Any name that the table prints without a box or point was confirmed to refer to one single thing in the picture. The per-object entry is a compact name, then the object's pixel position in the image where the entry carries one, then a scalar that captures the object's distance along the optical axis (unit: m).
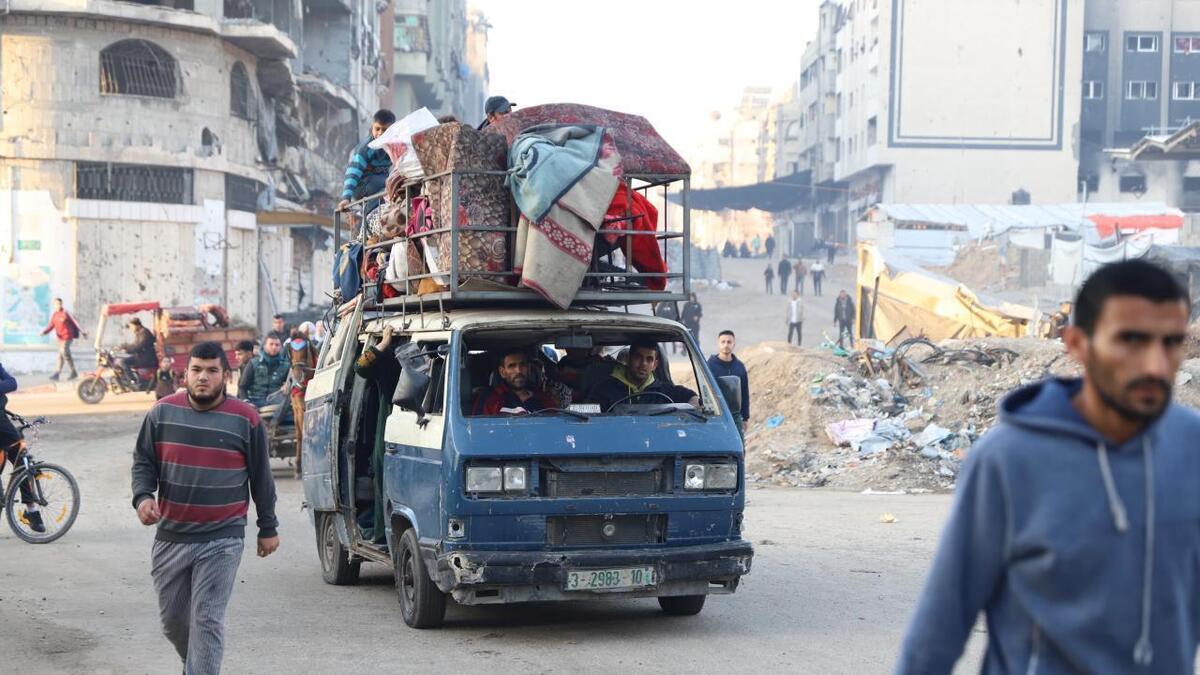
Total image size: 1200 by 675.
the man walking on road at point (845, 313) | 42.09
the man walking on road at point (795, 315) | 41.50
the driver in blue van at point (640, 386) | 9.27
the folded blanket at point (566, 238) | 8.85
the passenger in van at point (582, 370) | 9.49
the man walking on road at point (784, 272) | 58.16
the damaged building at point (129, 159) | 36.91
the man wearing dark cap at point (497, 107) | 11.22
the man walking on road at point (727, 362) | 13.52
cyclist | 12.55
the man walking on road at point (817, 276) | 57.80
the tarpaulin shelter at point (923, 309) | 30.41
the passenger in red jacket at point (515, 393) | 9.00
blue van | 8.32
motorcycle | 28.09
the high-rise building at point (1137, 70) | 86.12
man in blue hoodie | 2.97
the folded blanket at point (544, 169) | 8.80
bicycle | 12.70
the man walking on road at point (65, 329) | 32.91
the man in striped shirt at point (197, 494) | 6.46
